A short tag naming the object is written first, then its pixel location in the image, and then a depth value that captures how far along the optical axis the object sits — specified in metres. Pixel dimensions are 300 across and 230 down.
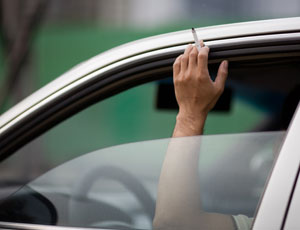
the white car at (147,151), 3.27
